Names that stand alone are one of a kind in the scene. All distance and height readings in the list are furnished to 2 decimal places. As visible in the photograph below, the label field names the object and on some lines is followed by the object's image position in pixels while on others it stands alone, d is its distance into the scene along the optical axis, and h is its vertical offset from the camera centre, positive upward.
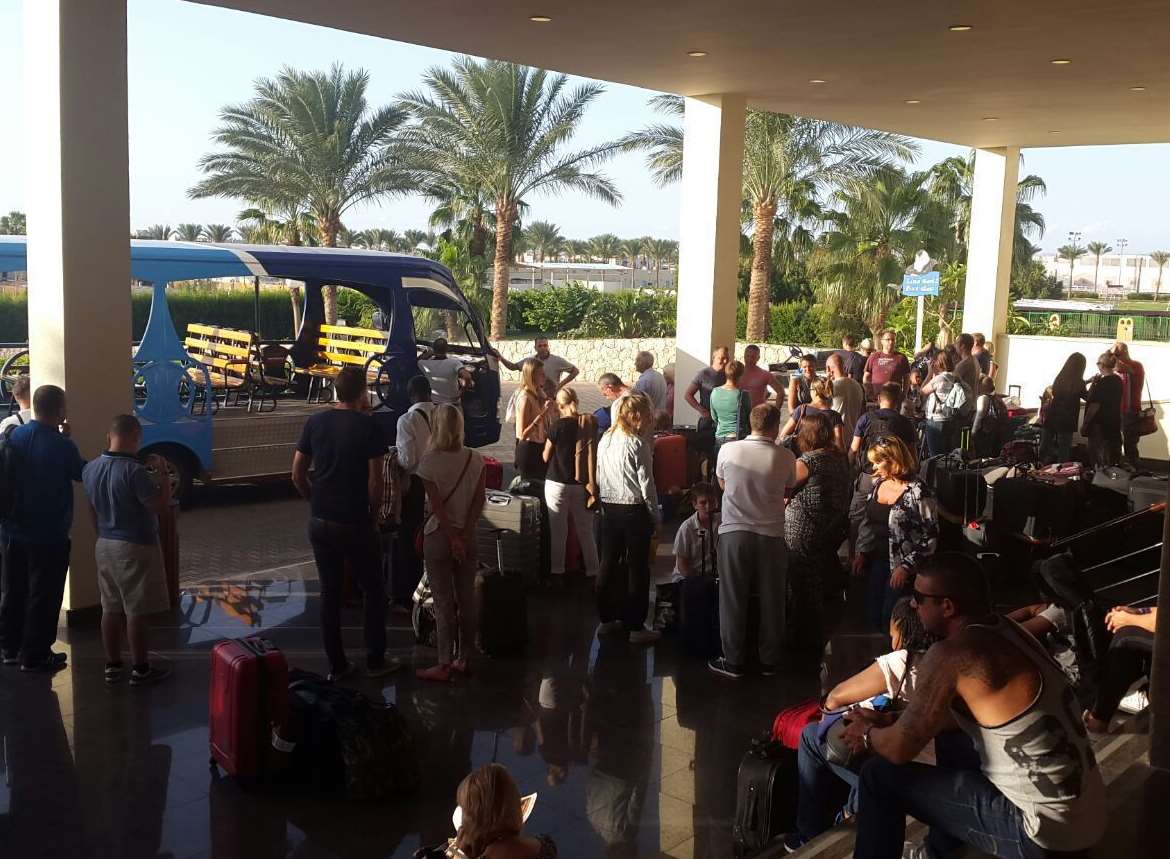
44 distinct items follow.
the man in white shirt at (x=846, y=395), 11.31 -0.99
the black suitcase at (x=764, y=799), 4.92 -2.17
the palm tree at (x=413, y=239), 42.95 +1.55
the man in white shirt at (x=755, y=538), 7.11 -1.53
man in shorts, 6.65 -1.52
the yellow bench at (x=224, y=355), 13.15 -0.97
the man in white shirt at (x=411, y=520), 7.93 -1.75
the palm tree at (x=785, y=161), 29.38 +3.40
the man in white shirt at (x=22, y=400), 7.76 -0.90
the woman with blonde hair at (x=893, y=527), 7.02 -1.44
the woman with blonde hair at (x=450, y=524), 6.95 -1.47
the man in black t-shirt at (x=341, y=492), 6.85 -1.27
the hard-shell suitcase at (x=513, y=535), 9.20 -2.01
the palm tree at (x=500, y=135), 30.03 +3.93
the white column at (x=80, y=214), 7.70 +0.38
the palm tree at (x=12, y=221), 44.50 +1.83
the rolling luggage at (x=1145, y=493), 9.30 -1.53
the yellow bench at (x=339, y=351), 14.47 -0.93
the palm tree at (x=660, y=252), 63.78 +2.01
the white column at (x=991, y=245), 20.34 +0.95
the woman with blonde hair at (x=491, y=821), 3.66 -1.71
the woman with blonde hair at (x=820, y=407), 9.64 -1.00
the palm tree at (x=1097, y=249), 111.62 +5.16
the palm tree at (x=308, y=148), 29.03 +3.27
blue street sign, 18.62 +0.20
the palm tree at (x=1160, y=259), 98.25 +4.14
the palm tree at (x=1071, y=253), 103.88 +4.42
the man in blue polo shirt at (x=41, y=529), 7.03 -1.60
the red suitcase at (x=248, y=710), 5.55 -2.12
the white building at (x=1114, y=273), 107.19 +3.04
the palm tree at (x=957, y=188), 35.09 +3.36
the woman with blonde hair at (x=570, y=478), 8.92 -1.51
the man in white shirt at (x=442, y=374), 14.26 -1.15
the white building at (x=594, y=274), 57.24 +0.61
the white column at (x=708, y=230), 14.44 +0.75
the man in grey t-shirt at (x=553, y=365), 12.76 -0.89
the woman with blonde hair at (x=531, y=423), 10.09 -1.22
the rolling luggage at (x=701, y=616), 7.56 -2.14
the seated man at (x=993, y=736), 3.51 -1.35
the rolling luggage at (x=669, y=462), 11.37 -1.72
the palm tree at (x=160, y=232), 39.16 +1.40
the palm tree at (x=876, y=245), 32.59 +1.46
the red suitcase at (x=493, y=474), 10.06 -1.67
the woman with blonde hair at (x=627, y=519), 7.65 -1.56
